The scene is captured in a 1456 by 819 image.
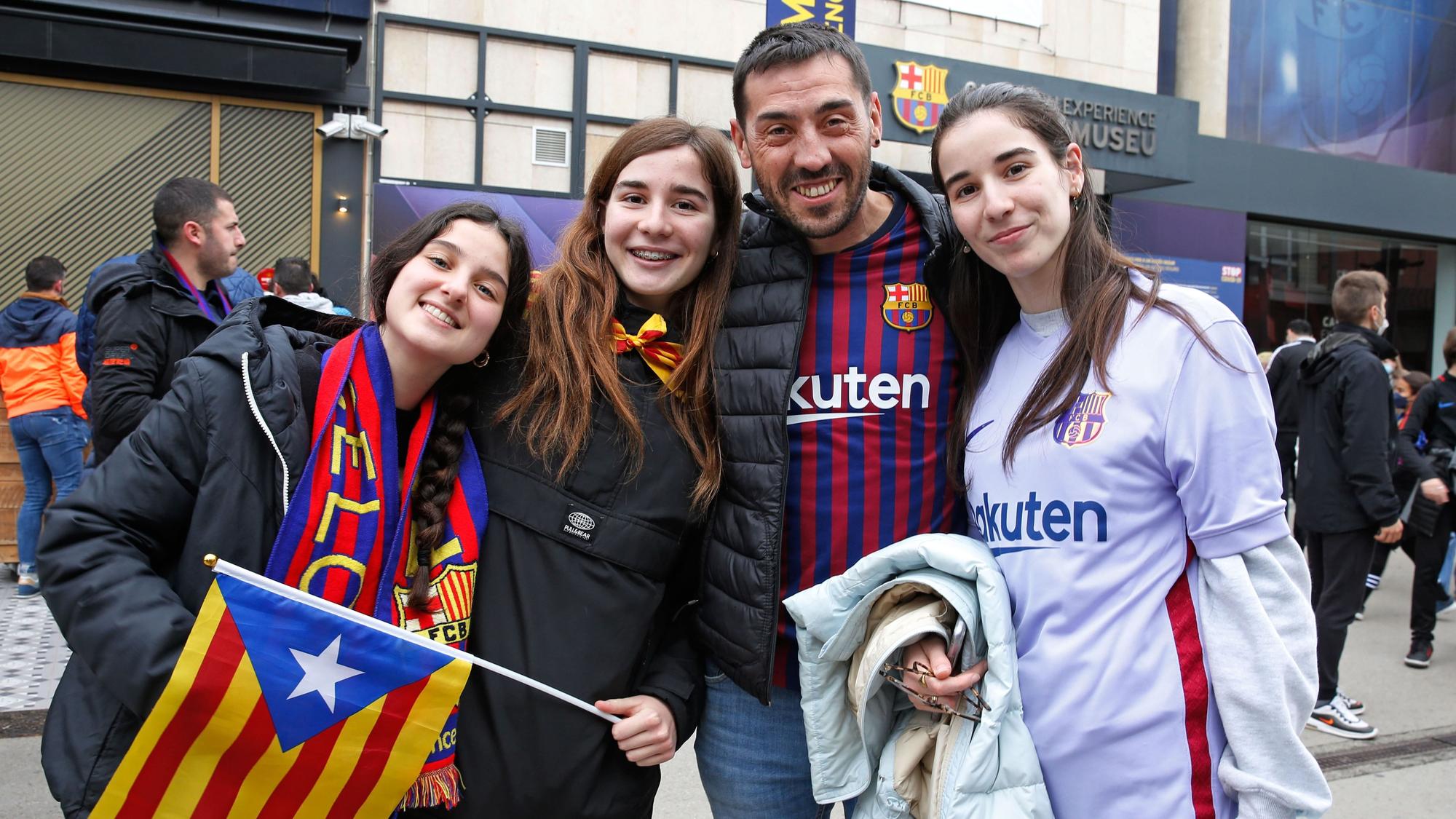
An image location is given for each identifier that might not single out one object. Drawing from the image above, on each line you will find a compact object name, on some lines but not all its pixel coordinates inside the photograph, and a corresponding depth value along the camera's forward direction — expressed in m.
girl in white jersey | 1.59
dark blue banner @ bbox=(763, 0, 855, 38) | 9.64
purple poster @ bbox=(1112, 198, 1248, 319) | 12.88
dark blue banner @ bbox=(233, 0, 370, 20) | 9.20
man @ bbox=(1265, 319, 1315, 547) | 6.90
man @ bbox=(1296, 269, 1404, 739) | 4.63
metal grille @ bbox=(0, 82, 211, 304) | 8.66
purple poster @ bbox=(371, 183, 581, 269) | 9.52
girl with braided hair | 1.54
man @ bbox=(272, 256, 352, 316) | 6.58
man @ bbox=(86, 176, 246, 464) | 3.84
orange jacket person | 6.14
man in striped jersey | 2.08
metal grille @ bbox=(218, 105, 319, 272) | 9.17
